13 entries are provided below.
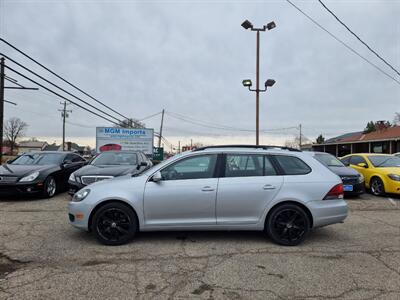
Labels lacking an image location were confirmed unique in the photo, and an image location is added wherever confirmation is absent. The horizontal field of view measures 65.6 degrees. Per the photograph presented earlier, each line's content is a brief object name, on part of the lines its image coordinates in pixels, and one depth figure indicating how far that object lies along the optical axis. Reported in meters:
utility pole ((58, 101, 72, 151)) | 54.89
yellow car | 9.52
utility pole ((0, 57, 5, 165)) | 19.16
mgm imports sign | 22.06
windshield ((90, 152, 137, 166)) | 9.25
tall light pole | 14.16
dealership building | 31.28
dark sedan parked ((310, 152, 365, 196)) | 9.19
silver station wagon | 4.68
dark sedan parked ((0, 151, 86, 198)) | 8.39
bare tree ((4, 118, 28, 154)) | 84.75
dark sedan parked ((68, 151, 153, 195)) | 7.83
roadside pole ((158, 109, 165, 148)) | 49.38
